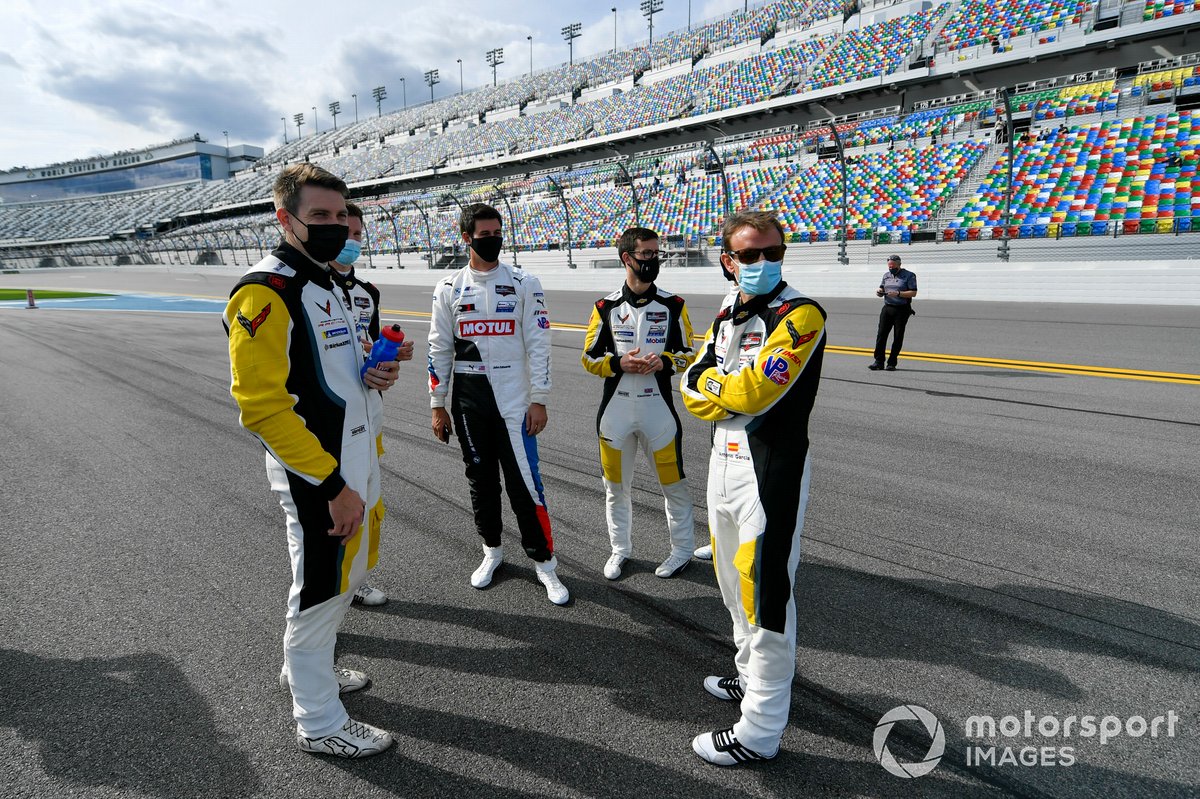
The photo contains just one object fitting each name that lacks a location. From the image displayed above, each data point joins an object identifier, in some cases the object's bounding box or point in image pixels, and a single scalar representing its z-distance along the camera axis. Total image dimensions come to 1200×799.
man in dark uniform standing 8.58
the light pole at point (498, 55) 80.56
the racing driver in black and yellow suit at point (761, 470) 2.06
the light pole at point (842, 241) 20.84
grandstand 21.73
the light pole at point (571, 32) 68.94
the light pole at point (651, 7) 64.69
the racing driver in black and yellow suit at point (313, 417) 1.93
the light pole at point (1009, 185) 17.78
